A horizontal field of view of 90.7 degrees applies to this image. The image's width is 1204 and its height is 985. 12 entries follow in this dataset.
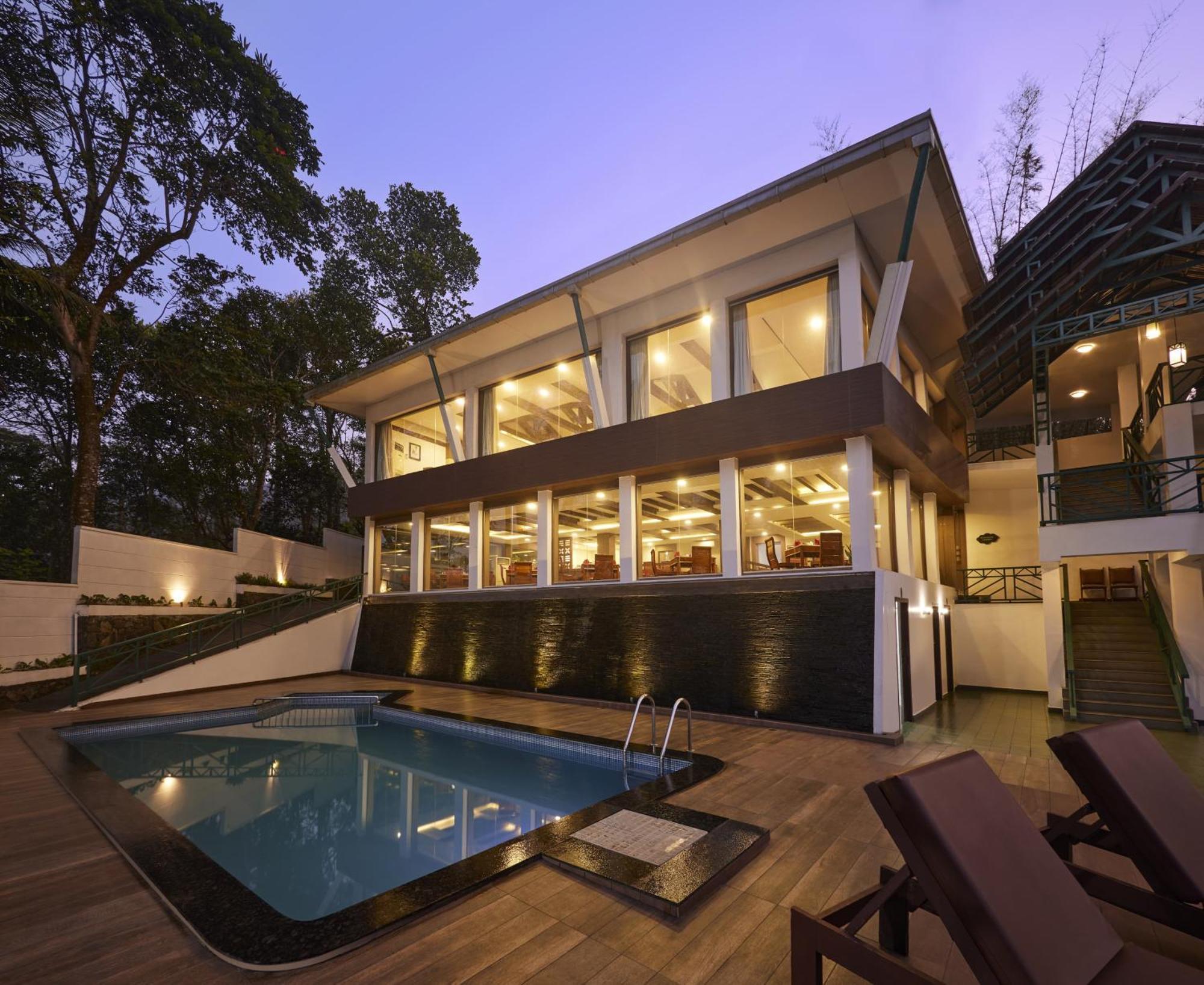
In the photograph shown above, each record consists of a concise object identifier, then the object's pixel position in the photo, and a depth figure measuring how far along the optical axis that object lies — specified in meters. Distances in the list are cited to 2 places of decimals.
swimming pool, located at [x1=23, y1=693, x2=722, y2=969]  3.12
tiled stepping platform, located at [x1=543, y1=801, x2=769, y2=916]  3.17
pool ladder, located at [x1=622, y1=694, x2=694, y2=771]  5.30
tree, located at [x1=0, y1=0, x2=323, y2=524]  12.15
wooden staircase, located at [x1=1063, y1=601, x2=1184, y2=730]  8.80
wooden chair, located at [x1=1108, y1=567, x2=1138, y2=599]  12.30
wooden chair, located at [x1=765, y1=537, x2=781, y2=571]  9.13
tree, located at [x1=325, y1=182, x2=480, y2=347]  22.27
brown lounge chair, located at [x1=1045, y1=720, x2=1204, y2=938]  2.29
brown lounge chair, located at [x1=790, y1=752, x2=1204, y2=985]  1.68
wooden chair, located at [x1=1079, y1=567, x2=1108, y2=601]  13.02
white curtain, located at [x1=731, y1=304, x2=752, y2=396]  9.45
